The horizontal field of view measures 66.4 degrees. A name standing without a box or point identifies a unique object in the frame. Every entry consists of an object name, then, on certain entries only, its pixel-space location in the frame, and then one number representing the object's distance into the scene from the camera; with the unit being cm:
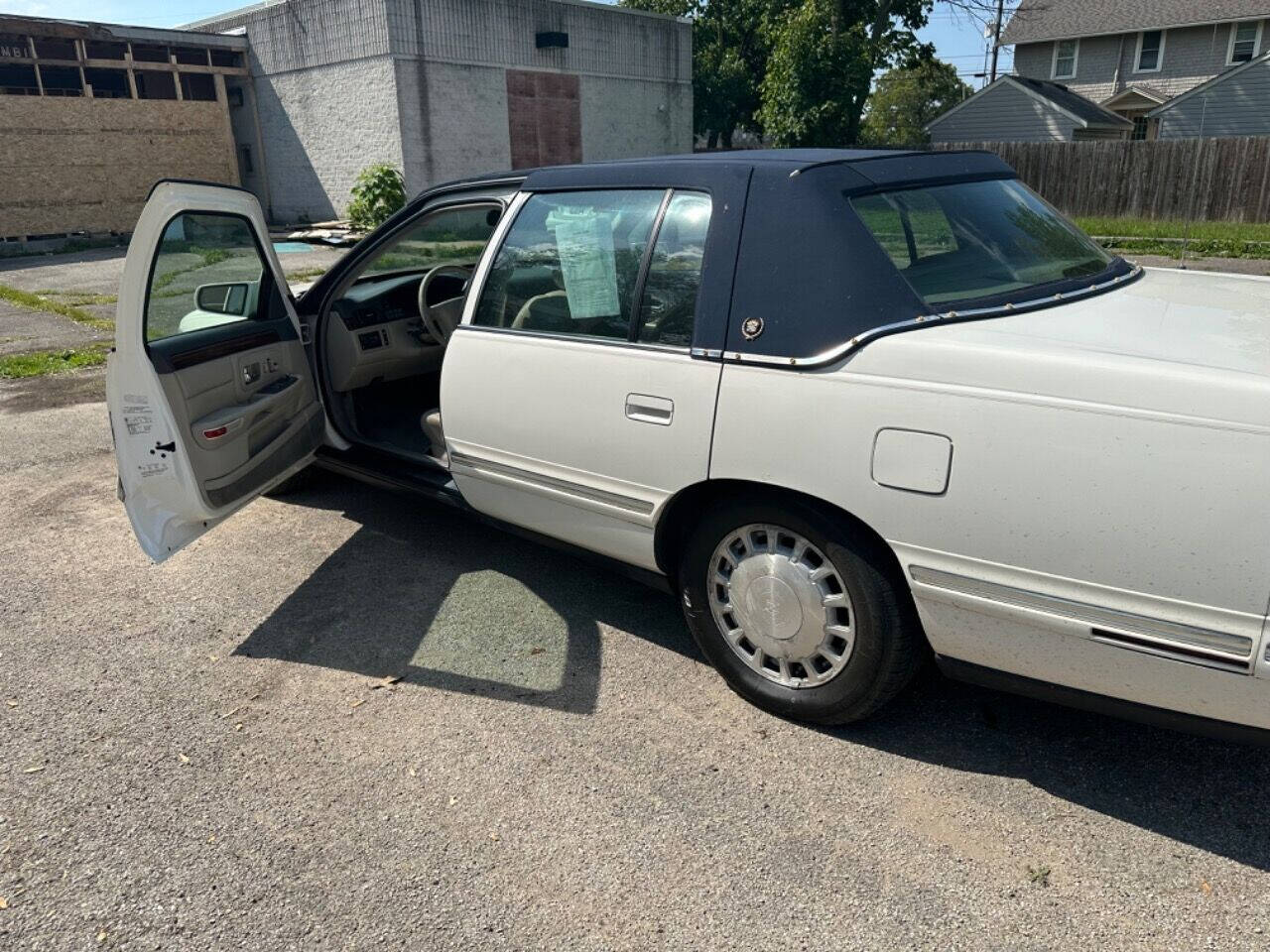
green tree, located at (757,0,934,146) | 2794
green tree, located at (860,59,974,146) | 5953
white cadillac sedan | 231
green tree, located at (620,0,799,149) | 3819
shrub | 2152
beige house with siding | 3117
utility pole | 3731
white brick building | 2372
